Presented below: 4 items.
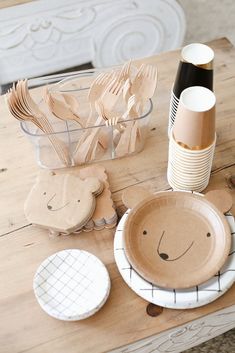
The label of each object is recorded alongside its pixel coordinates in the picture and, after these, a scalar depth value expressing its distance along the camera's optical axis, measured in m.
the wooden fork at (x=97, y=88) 1.07
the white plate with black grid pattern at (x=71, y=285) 0.86
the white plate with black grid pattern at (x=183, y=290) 0.85
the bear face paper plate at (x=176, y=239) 0.87
